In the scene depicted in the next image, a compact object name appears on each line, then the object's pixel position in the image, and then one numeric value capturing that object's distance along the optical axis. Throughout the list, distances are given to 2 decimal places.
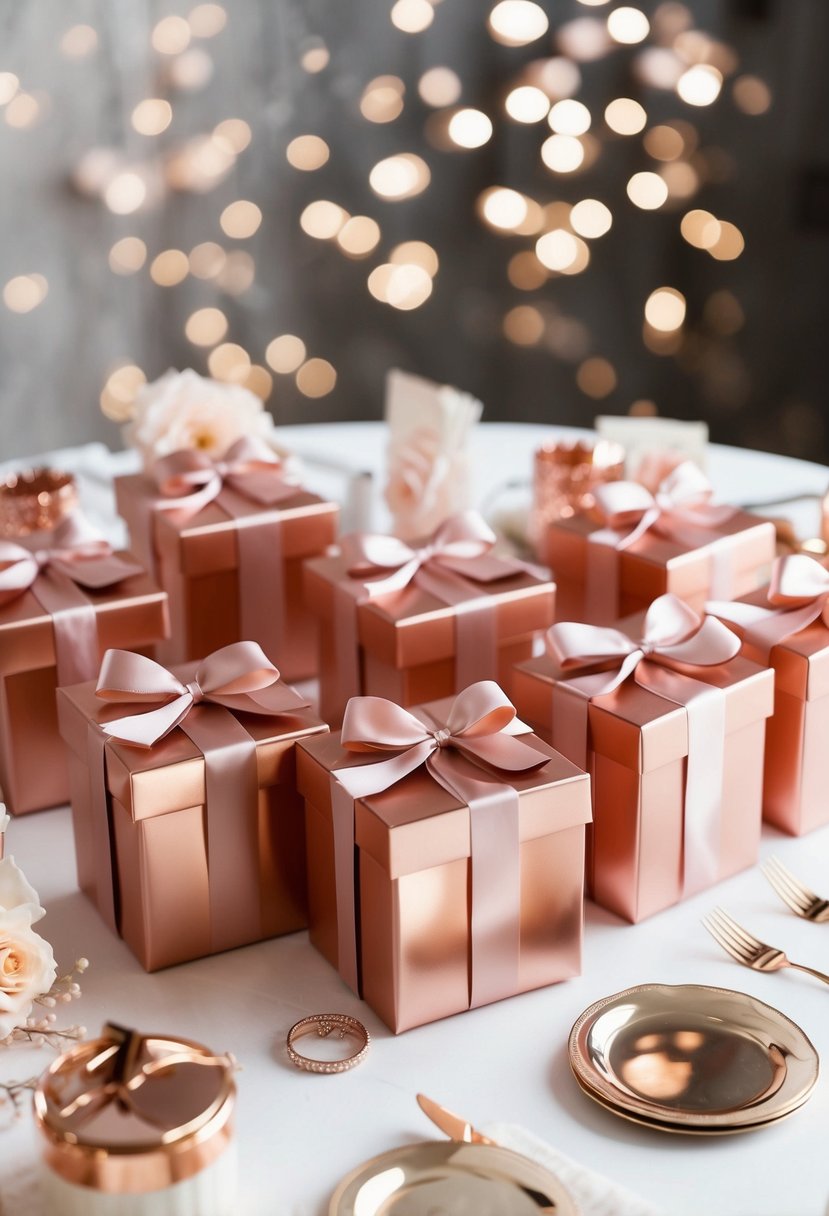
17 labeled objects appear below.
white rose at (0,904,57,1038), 0.91
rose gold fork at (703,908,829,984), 1.01
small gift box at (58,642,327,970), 1.01
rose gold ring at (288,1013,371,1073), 0.94
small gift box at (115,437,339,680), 1.43
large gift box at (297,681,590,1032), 0.94
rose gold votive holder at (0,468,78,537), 1.53
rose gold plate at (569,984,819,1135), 0.85
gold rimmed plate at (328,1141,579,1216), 0.78
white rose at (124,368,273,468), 1.65
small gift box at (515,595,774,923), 1.05
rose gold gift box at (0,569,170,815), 1.21
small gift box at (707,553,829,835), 1.17
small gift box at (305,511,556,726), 1.25
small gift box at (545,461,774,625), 1.37
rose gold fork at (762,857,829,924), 1.08
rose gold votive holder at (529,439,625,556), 1.57
